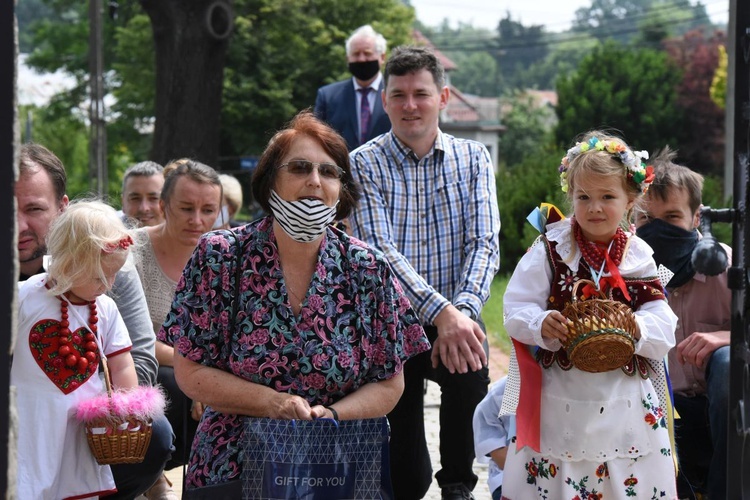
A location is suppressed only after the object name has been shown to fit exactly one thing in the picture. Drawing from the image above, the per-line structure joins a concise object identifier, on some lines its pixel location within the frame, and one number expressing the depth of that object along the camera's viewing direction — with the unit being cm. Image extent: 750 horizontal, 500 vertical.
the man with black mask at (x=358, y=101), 799
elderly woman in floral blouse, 380
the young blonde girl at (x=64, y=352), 395
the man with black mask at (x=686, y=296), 496
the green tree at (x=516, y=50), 12625
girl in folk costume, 411
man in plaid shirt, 499
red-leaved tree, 5316
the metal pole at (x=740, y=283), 316
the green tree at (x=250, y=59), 4219
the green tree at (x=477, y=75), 15170
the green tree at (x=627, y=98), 5375
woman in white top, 567
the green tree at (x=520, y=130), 8201
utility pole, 3000
